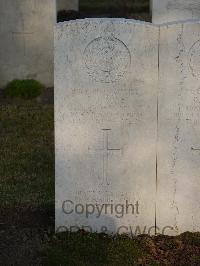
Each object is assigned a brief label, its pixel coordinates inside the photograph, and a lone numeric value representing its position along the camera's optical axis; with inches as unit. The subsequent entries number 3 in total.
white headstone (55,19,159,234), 205.6
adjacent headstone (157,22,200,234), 206.5
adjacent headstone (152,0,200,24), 355.7
